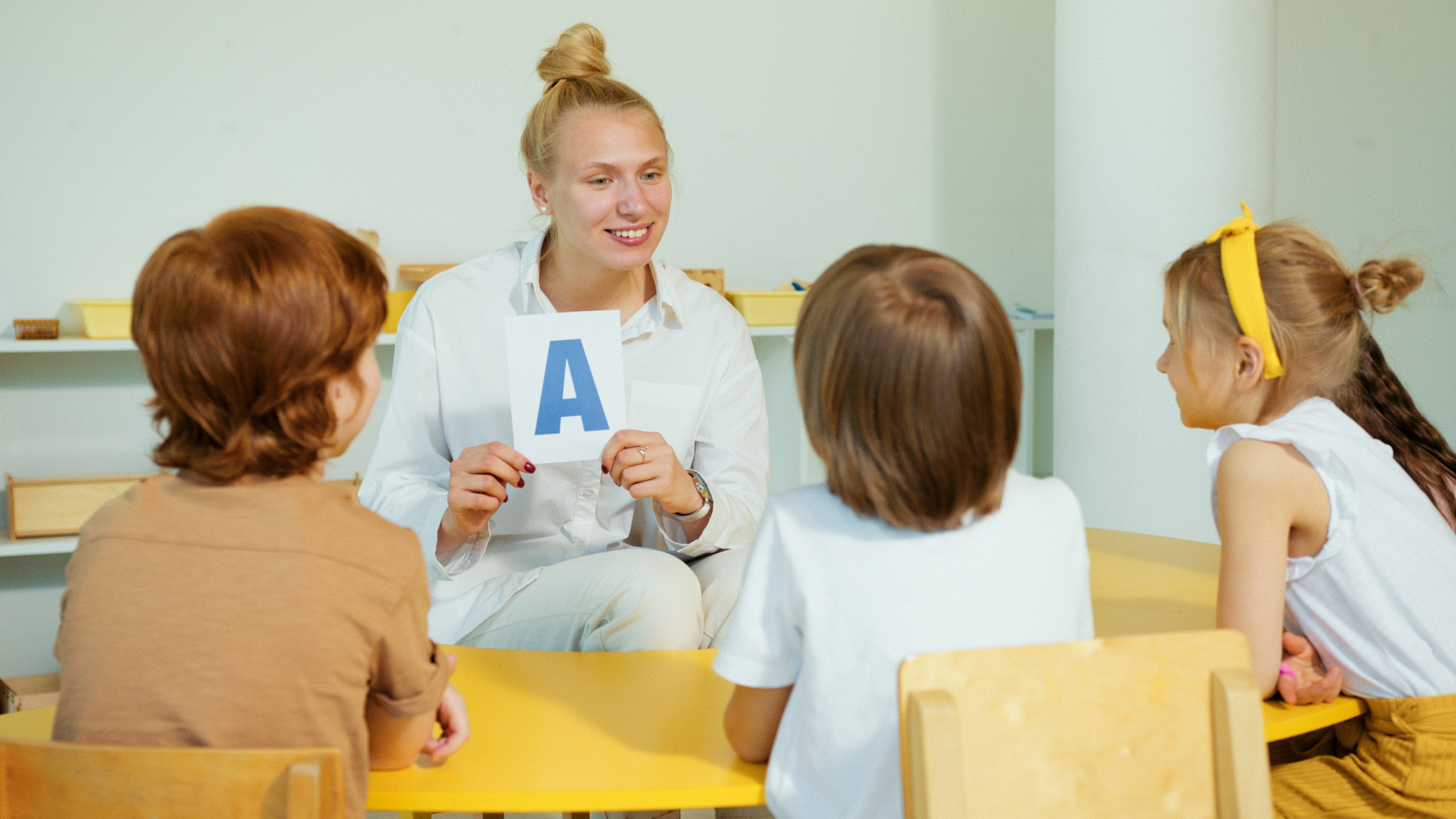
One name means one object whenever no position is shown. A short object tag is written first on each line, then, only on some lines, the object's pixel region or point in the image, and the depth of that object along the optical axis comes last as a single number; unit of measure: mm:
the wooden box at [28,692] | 2725
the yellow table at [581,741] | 998
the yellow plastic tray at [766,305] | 3291
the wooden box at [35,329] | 2836
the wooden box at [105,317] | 2830
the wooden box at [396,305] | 3059
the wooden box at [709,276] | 3223
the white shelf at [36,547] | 2785
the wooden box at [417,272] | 3143
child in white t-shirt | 994
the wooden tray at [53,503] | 2822
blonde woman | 1676
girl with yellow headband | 1262
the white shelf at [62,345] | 2758
